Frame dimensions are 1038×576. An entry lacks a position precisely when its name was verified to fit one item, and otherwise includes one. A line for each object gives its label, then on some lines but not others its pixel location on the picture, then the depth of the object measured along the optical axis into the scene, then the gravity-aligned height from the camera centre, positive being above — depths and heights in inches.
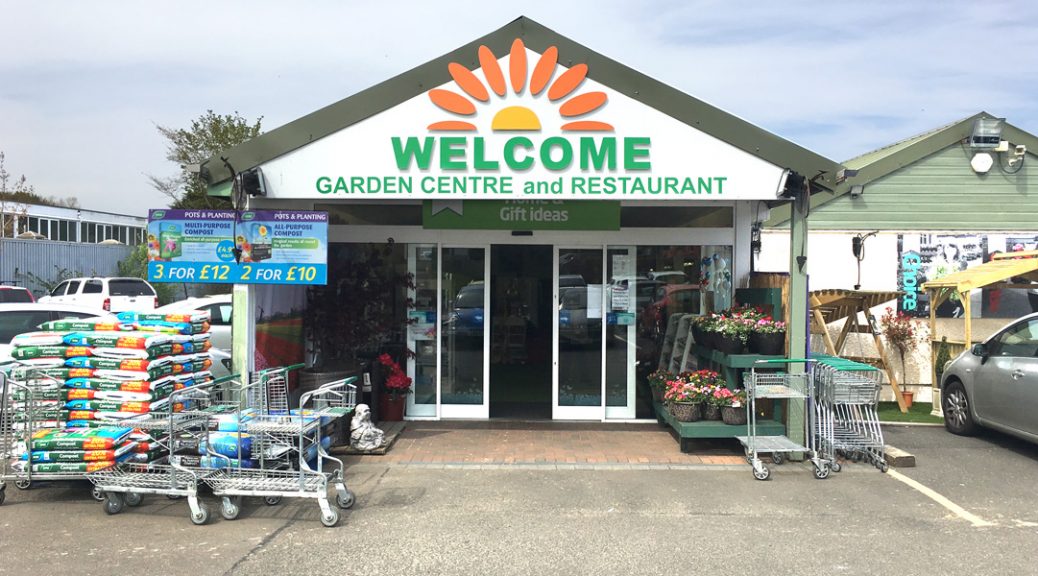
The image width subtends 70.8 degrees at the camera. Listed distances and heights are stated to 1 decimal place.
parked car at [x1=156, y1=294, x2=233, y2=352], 448.5 -18.4
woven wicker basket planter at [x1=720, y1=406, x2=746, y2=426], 295.4 -52.4
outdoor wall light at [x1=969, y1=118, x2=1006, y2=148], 520.1 +109.4
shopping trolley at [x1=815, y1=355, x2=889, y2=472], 275.0 -49.6
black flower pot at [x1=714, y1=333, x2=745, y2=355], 297.6 -24.0
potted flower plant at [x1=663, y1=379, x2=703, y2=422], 298.7 -47.9
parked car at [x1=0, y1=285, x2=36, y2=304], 650.8 -11.4
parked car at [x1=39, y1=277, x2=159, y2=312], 762.8 -12.3
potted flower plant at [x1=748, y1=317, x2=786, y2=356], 292.8 -20.4
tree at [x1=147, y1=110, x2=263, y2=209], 1160.2 +229.2
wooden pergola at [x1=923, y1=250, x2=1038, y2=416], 370.6 +2.6
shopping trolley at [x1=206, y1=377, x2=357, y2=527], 215.7 -57.7
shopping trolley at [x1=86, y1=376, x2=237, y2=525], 220.1 -59.2
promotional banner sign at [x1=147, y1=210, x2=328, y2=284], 269.1 +13.7
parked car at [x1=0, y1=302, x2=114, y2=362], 392.2 -19.1
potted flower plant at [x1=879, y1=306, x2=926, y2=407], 434.3 -27.8
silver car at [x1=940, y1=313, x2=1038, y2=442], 297.7 -43.0
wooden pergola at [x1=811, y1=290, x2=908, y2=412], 399.5 -15.1
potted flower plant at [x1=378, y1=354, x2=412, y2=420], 343.6 -51.1
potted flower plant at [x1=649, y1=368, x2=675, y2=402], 328.2 -44.1
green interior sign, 297.0 +29.1
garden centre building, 280.4 +34.6
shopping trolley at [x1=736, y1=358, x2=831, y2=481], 267.0 -47.9
